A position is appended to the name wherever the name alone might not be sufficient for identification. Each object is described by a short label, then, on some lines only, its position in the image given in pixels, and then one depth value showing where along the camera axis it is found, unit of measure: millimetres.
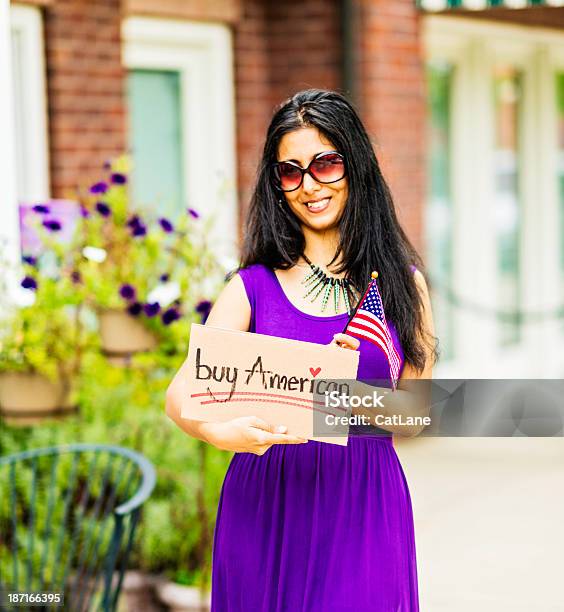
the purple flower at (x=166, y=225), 7352
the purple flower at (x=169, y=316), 7172
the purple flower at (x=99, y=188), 7559
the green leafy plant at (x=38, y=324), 7254
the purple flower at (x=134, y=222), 7477
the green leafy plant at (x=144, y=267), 7352
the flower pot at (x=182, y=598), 7612
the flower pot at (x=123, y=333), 7477
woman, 4531
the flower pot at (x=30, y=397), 7277
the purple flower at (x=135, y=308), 7387
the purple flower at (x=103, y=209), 7531
